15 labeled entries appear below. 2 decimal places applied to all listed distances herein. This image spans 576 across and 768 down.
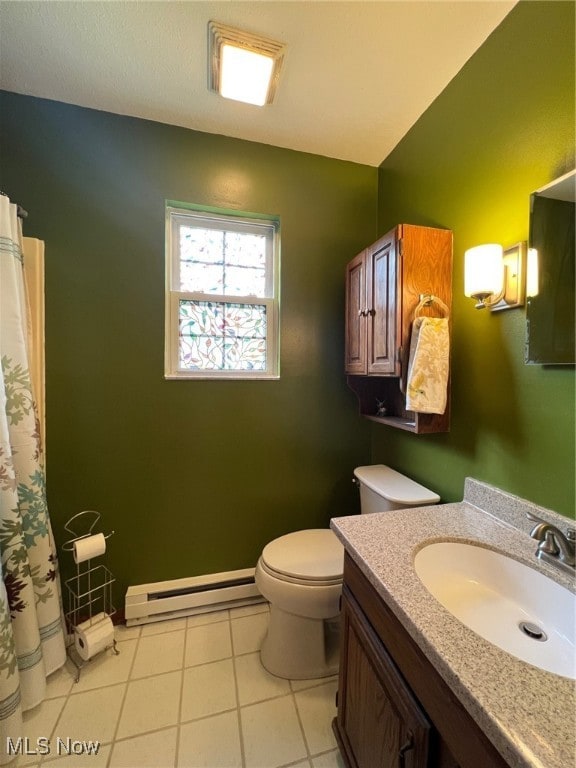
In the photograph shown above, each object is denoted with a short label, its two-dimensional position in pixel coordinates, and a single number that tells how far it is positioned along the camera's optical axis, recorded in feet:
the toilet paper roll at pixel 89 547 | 4.44
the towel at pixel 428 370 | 3.92
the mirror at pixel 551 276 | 2.85
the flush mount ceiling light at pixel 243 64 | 3.72
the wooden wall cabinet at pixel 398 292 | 4.14
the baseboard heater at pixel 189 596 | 5.18
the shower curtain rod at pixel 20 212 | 4.19
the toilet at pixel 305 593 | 4.11
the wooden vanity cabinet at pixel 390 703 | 1.76
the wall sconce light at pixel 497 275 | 3.29
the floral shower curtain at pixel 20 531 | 3.61
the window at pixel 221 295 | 5.54
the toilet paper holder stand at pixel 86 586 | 4.86
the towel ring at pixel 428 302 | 4.12
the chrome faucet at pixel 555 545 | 2.57
